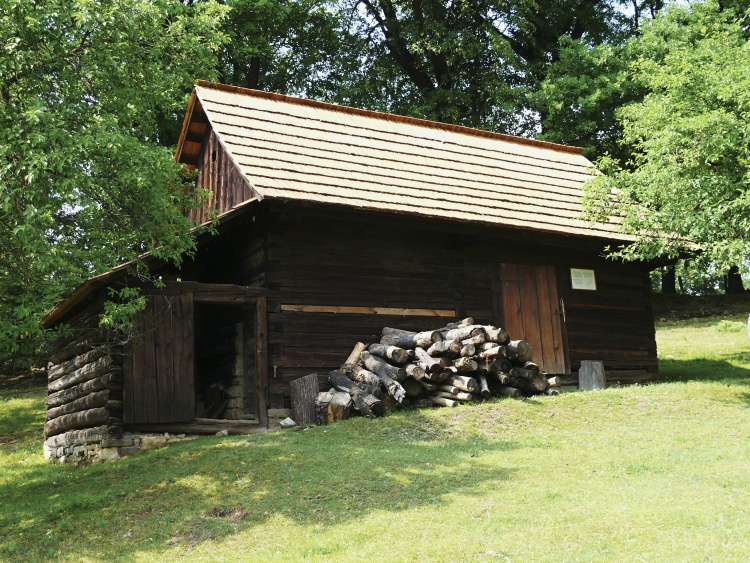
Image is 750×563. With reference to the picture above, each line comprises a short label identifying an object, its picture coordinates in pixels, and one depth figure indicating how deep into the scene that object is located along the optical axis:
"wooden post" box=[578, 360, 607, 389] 14.70
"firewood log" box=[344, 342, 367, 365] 12.72
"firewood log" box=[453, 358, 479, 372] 12.01
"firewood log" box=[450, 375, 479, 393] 12.01
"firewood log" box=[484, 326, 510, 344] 12.24
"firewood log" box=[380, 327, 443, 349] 12.36
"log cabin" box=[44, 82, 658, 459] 11.66
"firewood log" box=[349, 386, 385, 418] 11.41
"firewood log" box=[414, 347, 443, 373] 11.88
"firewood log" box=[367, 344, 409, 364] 11.98
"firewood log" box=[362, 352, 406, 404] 11.72
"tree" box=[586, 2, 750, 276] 12.40
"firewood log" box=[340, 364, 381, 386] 12.05
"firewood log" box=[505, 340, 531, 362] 12.43
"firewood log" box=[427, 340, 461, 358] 12.04
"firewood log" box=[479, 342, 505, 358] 12.10
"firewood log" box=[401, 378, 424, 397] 11.96
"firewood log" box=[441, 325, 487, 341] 12.28
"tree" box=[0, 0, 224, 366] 8.38
